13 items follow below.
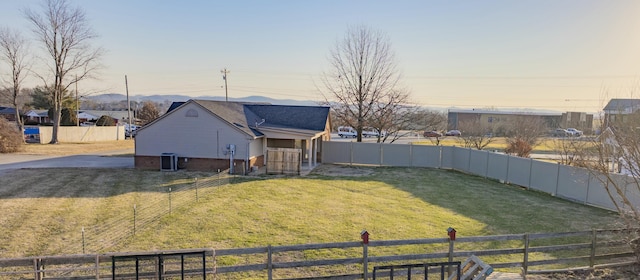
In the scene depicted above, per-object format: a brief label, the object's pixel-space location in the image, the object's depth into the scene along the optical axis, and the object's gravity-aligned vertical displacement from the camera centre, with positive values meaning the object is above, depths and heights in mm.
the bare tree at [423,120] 33669 +142
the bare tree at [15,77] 35781 +3511
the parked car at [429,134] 53725 -1912
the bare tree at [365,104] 30469 +1312
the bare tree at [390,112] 30375 +667
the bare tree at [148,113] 54591 +208
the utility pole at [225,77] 51219 +5543
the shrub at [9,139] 27391 -2174
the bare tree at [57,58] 34812 +5341
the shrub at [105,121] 51250 -1164
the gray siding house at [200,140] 21344 -1498
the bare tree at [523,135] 24672 -930
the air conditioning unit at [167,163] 21500 -2878
